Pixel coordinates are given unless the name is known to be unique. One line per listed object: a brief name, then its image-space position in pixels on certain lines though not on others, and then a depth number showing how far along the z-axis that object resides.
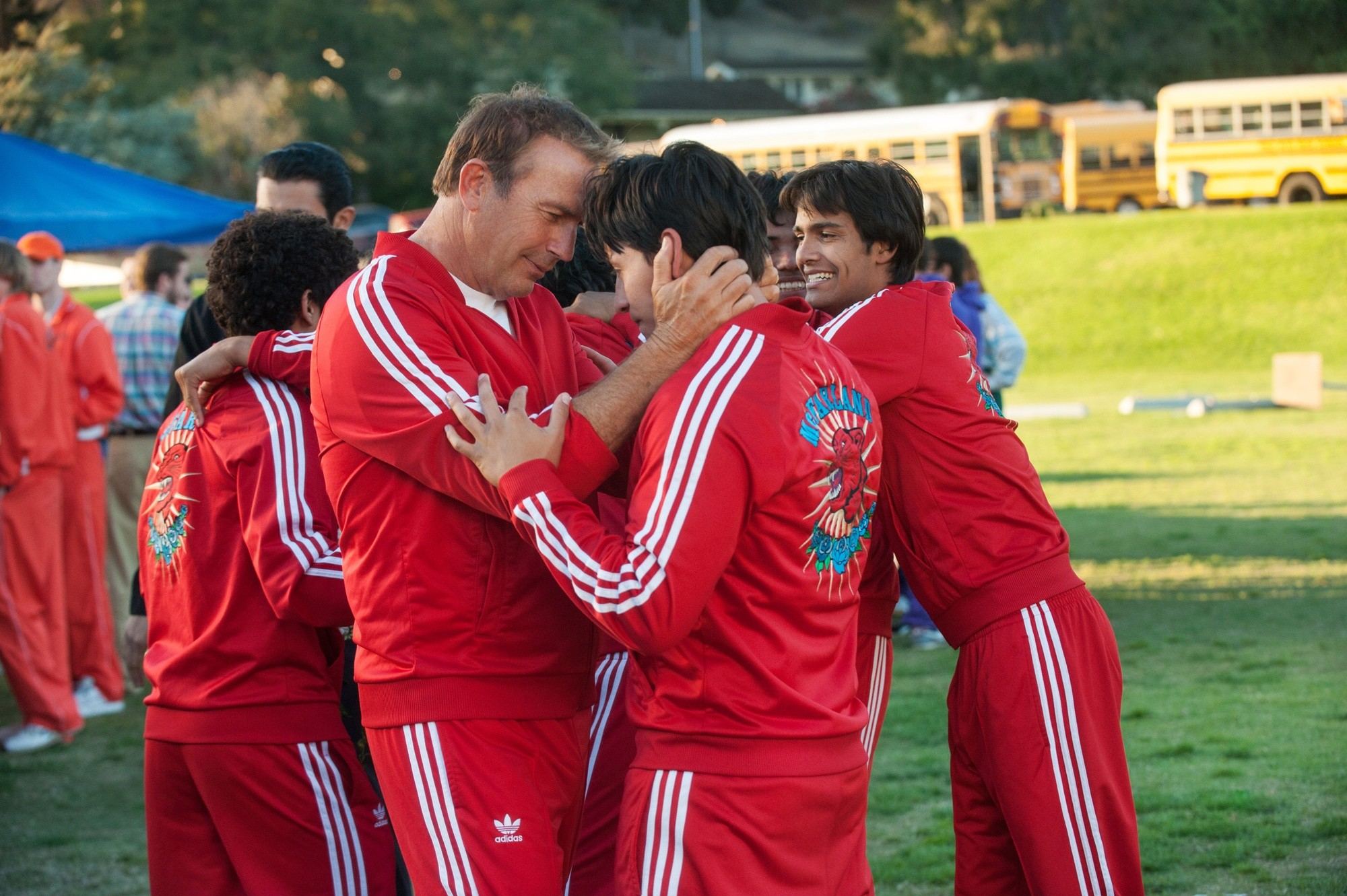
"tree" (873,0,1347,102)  92.81
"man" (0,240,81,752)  14.84
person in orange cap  16.25
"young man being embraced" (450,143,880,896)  4.70
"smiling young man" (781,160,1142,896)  6.67
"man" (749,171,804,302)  8.25
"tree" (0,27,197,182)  74.81
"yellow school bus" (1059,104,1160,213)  79.12
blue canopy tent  17.66
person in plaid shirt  17.66
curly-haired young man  6.24
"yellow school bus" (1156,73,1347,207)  67.81
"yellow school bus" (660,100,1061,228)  76.81
